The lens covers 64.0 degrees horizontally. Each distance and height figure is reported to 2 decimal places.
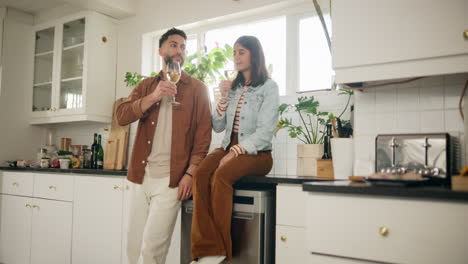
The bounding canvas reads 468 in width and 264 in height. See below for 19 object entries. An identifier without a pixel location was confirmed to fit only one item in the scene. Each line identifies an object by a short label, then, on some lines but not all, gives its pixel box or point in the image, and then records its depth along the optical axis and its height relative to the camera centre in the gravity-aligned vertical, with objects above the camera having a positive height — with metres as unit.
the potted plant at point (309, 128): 2.23 +0.17
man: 2.02 -0.02
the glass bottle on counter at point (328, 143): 2.15 +0.06
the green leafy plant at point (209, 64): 2.86 +0.67
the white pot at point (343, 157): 1.85 -0.02
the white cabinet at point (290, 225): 1.82 -0.36
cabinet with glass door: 3.35 +0.74
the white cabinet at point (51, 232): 2.97 -0.68
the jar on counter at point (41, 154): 3.62 -0.06
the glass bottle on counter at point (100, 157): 3.35 -0.07
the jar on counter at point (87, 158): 3.48 -0.08
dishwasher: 1.89 -0.40
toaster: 1.54 +0.00
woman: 1.82 +0.02
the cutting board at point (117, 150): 3.24 +0.00
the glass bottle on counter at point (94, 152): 3.37 -0.02
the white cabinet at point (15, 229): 3.26 -0.72
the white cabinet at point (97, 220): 2.68 -0.53
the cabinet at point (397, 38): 1.44 +0.47
